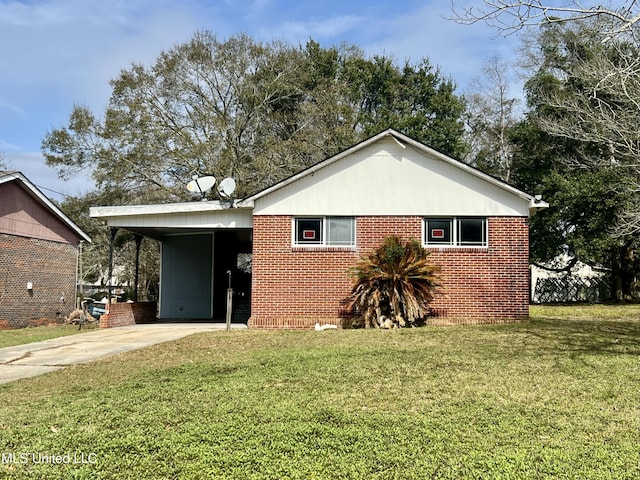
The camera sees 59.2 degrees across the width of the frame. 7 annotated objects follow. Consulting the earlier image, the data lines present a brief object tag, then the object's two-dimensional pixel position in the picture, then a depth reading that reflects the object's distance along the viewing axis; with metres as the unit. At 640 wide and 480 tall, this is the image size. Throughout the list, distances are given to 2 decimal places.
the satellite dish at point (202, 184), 15.34
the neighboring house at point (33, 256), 18.16
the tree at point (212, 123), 27.97
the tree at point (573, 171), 21.84
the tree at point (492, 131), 30.68
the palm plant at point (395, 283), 12.50
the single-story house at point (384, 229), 13.70
